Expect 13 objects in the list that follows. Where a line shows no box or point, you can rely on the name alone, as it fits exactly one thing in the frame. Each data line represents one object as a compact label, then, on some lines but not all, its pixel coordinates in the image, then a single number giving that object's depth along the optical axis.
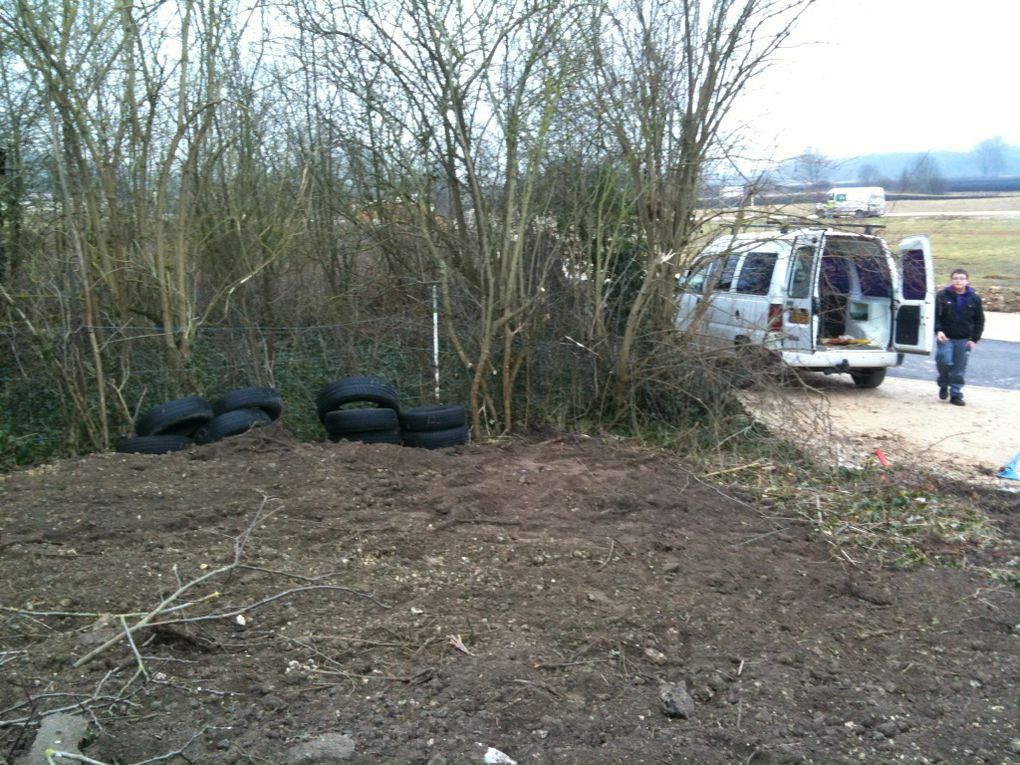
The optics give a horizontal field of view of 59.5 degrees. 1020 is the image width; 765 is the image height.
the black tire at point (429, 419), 8.78
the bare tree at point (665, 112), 10.10
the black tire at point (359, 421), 8.61
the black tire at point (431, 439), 8.80
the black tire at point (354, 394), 8.60
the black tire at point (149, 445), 8.07
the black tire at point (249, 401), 8.62
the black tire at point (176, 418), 8.14
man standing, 12.55
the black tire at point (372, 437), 8.66
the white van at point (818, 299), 10.16
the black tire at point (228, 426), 8.29
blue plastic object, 9.00
